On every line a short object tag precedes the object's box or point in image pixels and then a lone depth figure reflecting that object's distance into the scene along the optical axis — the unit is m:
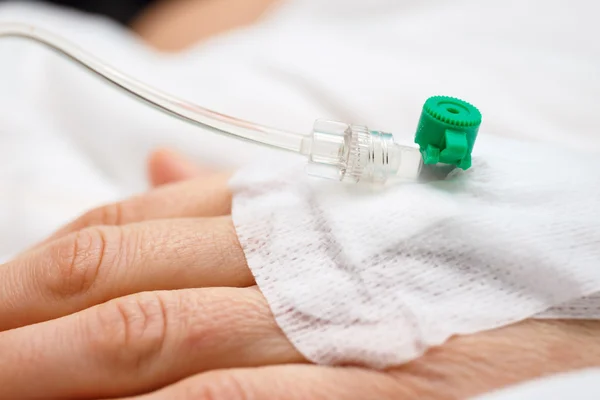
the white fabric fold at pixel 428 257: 0.20
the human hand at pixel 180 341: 0.20
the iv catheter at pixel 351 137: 0.21
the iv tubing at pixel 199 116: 0.23
